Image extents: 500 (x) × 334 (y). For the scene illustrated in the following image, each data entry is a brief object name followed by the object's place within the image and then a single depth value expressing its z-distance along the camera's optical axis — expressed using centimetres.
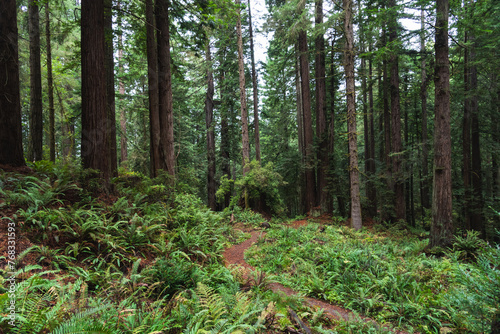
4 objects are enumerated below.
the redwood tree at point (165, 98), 832
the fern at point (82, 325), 185
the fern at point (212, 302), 274
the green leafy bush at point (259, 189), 1327
